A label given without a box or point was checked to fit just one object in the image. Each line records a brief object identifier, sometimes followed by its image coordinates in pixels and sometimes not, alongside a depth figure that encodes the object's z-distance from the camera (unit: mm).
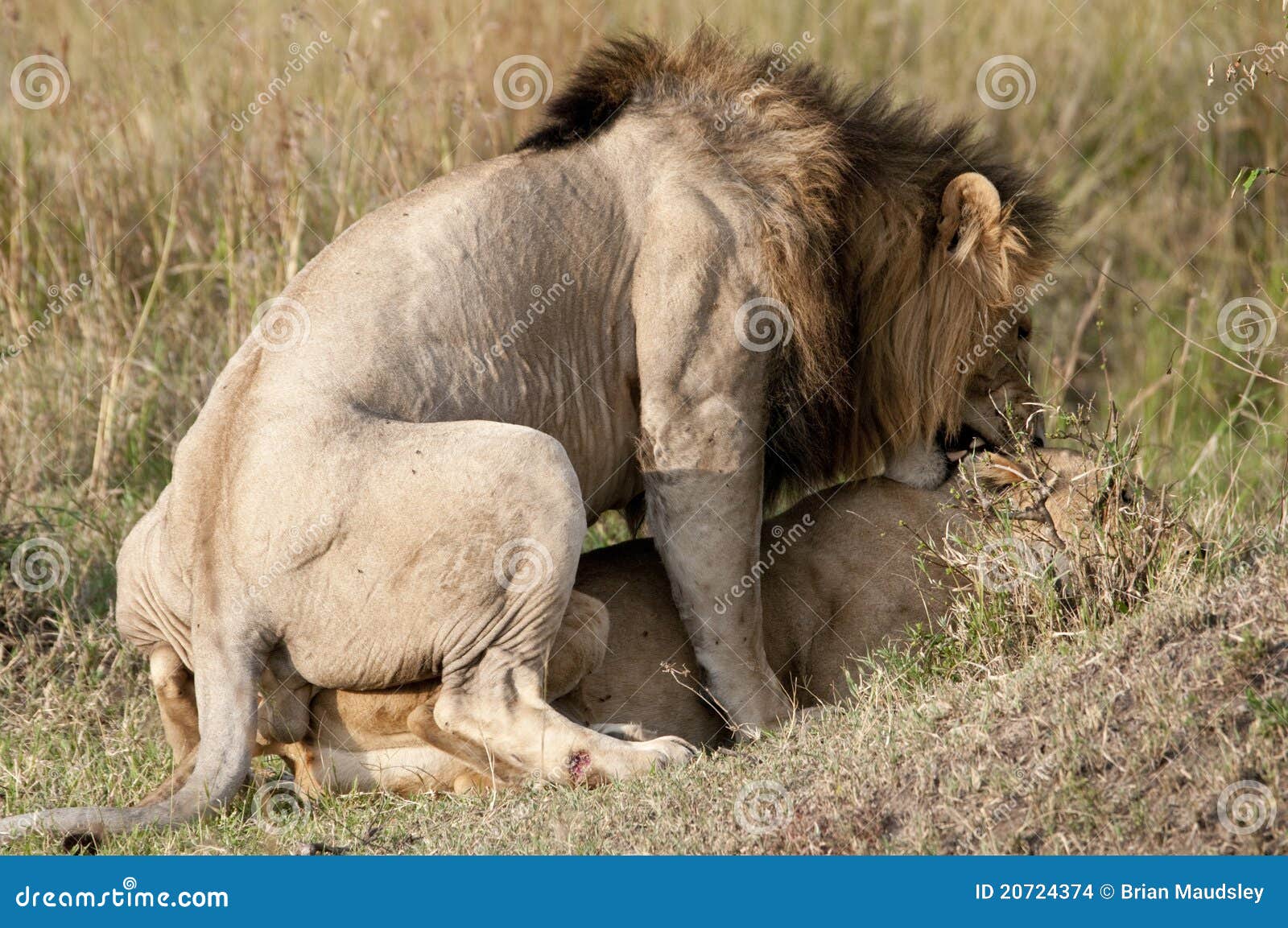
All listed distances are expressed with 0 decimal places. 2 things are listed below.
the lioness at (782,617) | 9406
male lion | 8859
